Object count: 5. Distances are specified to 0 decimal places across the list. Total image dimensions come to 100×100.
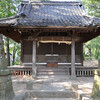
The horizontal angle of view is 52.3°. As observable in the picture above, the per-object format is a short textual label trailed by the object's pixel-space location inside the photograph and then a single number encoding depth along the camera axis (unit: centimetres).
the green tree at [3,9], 862
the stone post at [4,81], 334
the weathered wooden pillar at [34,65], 715
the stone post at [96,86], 353
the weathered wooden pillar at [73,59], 718
